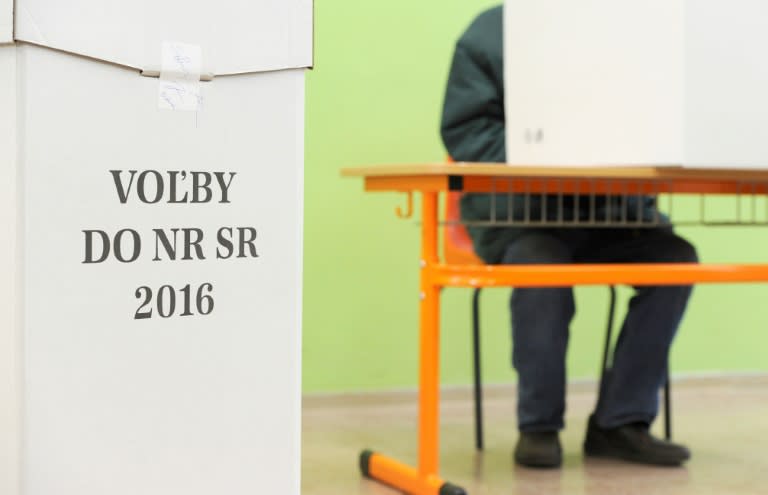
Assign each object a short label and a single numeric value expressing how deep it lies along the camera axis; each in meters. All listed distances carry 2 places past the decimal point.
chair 6.08
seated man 5.84
